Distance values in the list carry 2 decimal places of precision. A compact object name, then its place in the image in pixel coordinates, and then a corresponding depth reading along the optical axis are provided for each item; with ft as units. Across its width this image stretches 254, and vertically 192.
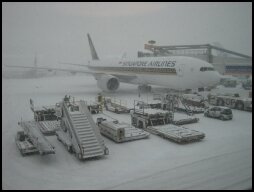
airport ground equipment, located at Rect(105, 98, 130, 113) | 67.72
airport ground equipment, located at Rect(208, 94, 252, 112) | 70.97
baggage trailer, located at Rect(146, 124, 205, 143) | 44.57
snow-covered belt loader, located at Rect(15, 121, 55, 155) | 36.99
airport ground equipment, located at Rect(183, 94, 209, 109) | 73.19
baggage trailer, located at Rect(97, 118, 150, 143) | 44.70
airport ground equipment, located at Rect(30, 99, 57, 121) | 58.49
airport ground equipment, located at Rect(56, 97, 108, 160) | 38.11
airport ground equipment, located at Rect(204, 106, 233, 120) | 60.19
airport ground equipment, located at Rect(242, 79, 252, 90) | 119.73
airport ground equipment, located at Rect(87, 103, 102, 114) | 67.15
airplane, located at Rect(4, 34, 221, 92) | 80.84
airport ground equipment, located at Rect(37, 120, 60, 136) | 49.24
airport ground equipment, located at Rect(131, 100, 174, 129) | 53.21
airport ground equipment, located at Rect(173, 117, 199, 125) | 56.24
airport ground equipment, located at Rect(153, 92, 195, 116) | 66.23
